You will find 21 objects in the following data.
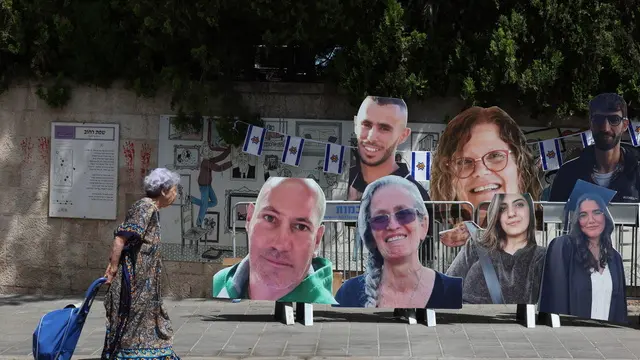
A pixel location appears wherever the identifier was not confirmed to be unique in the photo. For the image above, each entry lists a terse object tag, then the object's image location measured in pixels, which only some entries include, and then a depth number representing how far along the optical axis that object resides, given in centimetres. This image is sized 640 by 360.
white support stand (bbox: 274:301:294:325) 1036
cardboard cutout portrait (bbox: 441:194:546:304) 1012
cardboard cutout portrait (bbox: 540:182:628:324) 1000
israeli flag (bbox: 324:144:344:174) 1132
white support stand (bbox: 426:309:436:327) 1030
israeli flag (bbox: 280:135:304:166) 1145
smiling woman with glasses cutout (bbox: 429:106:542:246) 1055
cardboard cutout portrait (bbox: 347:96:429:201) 1052
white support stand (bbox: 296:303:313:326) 1032
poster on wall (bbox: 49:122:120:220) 1210
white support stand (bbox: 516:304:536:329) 1021
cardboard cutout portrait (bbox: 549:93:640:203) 1067
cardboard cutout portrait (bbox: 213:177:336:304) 1023
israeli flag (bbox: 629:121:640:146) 1095
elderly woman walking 739
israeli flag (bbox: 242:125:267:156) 1157
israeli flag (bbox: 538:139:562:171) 1109
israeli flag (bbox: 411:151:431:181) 1093
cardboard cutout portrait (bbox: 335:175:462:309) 1013
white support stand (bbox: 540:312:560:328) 1023
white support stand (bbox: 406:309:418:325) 1041
